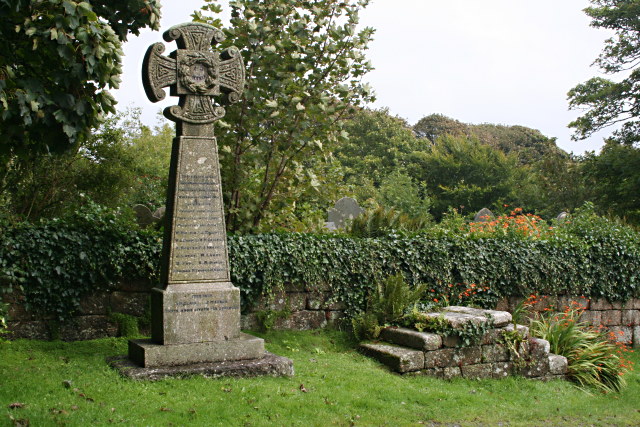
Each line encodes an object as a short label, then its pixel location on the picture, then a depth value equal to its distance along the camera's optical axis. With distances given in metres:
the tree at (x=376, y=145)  31.67
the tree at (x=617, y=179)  17.06
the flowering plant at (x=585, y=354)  8.70
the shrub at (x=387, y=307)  8.30
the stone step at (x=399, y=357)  7.34
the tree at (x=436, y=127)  41.97
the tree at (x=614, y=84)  18.27
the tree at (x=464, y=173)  27.70
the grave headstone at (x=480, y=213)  19.05
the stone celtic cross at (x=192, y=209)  6.22
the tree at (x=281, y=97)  8.27
